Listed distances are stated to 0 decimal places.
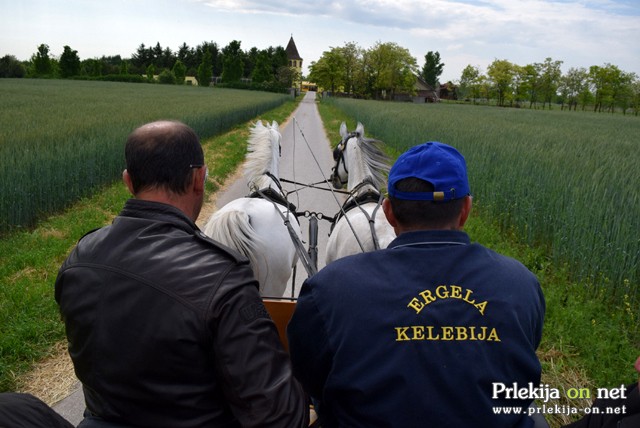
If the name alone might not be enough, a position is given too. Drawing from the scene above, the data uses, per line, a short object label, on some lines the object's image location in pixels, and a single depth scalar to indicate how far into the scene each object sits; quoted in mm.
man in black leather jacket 1497
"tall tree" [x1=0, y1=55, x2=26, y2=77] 60781
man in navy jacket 1415
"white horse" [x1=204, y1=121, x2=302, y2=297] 3438
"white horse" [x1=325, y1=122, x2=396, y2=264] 3463
